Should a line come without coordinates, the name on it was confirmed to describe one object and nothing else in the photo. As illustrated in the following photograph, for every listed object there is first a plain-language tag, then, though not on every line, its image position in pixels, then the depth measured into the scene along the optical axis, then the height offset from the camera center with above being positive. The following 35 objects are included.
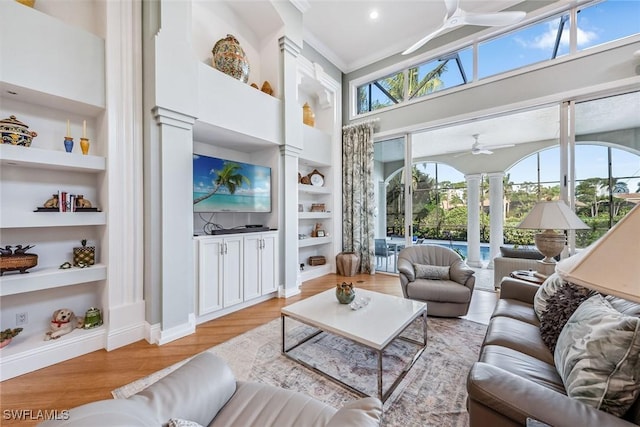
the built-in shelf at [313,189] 4.50 +0.45
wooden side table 2.40 -0.67
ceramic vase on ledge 3.16 +2.00
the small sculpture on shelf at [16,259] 1.93 -0.35
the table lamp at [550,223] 2.29 -0.12
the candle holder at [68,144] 2.19 +0.63
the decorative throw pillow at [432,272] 3.02 -0.74
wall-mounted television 2.95 +0.36
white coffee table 1.72 -0.85
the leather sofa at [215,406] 0.77 -0.73
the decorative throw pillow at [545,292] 1.80 -0.61
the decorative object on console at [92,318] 2.27 -0.96
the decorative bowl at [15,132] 1.90 +0.65
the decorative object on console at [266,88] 3.63 +1.83
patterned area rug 1.60 -1.25
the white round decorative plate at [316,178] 4.94 +0.69
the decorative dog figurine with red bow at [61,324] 2.12 -0.96
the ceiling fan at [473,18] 2.69 +2.18
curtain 4.94 +0.36
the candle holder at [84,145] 2.25 +0.63
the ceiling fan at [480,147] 5.25 +1.36
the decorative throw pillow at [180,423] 0.81 -0.69
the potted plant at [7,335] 1.94 -0.96
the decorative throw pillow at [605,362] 0.91 -0.61
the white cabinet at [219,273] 2.81 -0.71
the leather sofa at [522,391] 0.87 -0.74
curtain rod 4.88 +1.80
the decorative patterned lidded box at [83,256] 2.29 -0.38
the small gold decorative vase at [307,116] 4.71 +1.85
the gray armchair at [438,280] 2.79 -0.82
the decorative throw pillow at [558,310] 1.50 -0.63
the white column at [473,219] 6.02 -0.19
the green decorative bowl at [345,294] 2.29 -0.75
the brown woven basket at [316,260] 4.97 -0.96
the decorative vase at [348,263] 4.86 -1.00
